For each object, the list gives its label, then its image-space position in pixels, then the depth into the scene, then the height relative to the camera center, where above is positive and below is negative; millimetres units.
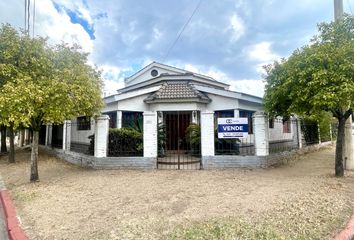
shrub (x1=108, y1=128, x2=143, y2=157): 10789 -373
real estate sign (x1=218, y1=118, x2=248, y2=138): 10109 +220
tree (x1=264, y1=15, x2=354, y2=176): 7395 +1623
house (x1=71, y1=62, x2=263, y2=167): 14047 +1575
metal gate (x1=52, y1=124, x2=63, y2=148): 17634 -53
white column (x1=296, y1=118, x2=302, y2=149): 15305 -182
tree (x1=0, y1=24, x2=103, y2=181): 7777 +1519
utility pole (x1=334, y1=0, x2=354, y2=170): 9609 -403
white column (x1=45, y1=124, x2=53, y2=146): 19700 +28
